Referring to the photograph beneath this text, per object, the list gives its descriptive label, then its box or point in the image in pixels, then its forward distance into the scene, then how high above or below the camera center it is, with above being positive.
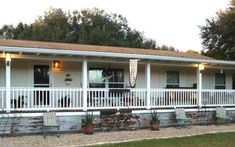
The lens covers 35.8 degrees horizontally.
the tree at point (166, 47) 55.64 +3.80
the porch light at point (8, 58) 13.04 +0.53
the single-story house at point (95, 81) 13.80 -0.39
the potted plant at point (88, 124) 13.48 -1.96
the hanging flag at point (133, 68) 14.80 +0.15
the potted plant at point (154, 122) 14.70 -2.03
